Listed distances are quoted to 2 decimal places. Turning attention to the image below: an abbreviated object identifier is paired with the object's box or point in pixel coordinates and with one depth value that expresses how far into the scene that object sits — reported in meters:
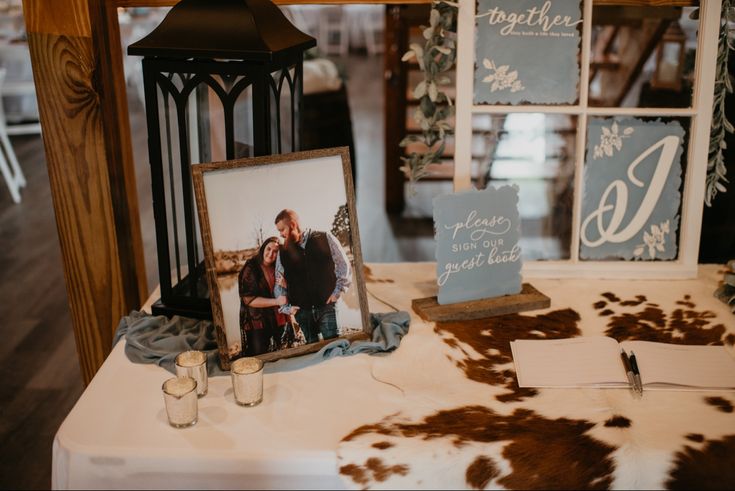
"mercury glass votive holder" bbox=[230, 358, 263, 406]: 1.21
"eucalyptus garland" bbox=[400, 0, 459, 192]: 1.57
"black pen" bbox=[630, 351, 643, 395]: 1.27
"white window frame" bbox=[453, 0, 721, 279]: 1.55
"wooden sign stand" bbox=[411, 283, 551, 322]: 1.50
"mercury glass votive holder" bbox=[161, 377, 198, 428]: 1.15
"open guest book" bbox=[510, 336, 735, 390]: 1.28
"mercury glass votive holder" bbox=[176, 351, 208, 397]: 1.24
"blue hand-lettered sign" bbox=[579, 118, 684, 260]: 1.61
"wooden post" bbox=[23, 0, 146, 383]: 1.53
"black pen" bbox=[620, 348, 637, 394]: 1.28
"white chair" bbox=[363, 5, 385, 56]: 10.27
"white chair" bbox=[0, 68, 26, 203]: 4.77
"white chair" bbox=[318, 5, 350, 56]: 10.06
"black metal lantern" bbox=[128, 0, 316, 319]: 1.31
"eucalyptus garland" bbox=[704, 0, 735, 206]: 1.56
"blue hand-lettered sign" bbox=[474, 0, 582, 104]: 1.55
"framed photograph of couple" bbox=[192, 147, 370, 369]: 1.30
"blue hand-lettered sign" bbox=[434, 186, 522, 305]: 1.49
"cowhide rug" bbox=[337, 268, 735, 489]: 1.10
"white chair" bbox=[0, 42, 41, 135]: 5.71
